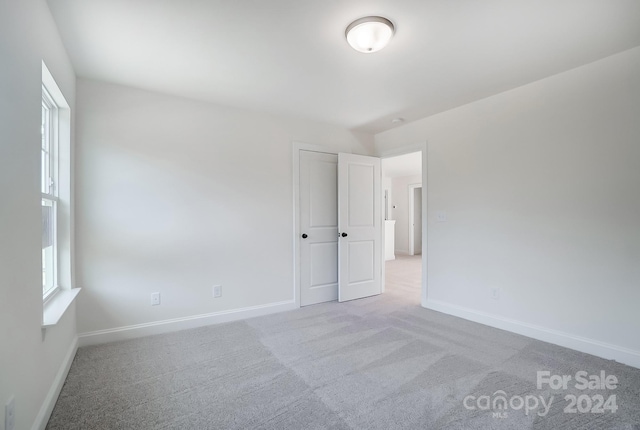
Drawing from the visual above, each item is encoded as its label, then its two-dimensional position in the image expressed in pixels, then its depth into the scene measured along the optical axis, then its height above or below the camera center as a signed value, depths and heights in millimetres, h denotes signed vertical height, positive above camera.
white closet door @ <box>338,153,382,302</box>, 4074 -176
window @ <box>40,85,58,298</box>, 2162 +186
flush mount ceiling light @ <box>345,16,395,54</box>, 1874 +1185
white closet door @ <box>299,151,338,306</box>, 3916 -169
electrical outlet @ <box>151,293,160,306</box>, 2961 -832
